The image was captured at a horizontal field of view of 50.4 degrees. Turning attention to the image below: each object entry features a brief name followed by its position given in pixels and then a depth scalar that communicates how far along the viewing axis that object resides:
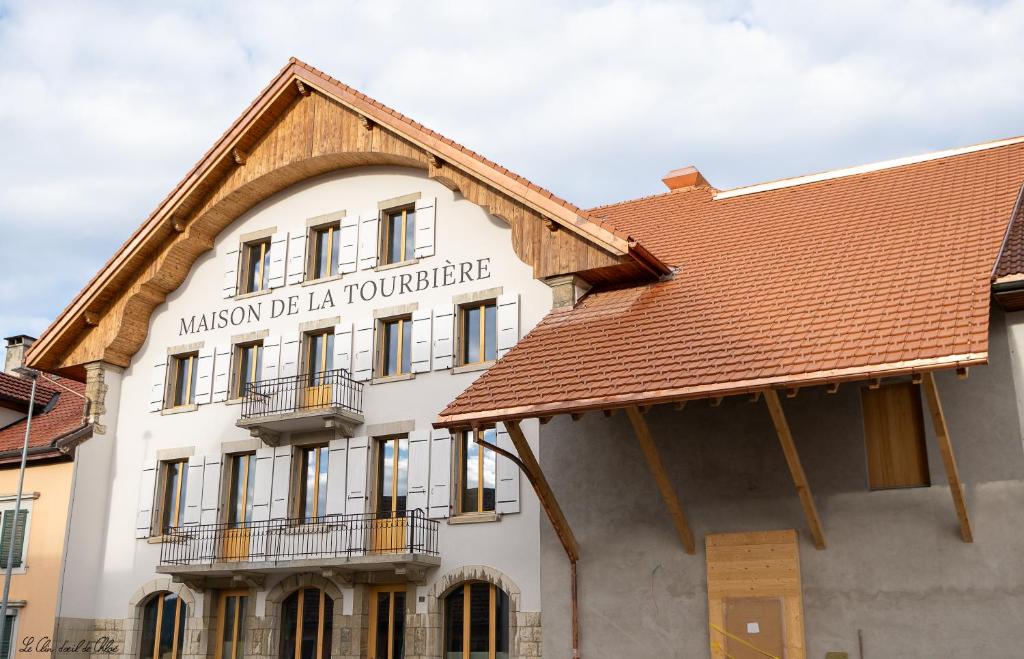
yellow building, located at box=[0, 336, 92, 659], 20.22
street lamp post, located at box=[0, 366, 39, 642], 19.47
